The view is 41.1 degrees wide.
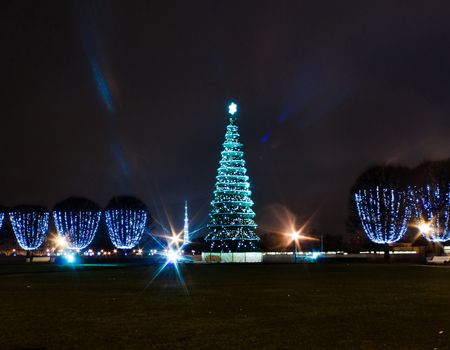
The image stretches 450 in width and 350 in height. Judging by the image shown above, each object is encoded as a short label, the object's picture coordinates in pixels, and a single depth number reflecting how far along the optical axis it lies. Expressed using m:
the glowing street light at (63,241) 109.03
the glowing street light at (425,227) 72.97
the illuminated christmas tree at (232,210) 84.19
